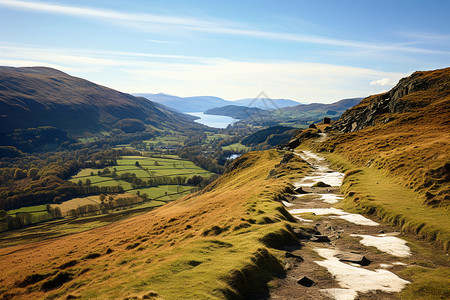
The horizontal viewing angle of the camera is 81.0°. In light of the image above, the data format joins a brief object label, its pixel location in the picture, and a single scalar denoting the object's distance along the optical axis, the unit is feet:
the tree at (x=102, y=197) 622.25
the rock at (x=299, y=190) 139.96
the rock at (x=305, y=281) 53.67
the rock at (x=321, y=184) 150.55
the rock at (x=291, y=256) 65.16
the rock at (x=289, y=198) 127.44
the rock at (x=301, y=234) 80.07
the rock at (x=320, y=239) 78.54
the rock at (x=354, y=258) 62.59
